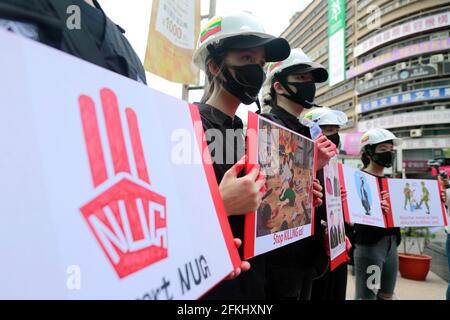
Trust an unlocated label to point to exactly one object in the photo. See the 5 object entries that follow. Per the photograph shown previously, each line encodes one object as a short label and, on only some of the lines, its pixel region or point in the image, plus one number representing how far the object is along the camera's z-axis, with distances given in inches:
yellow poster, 119.3
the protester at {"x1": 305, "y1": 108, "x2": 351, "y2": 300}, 90.6
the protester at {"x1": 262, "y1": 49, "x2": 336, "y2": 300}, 65.7
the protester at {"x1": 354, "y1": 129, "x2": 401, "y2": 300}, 109.1
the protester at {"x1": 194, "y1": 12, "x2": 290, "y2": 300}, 46.7
